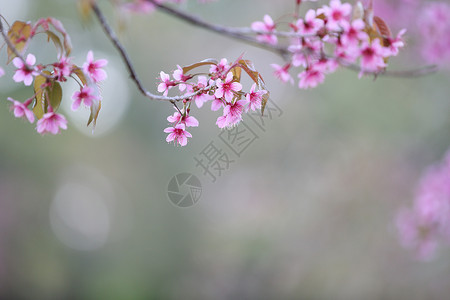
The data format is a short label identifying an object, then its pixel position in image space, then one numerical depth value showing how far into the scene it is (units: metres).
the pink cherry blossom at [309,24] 2.16
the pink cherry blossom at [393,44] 2.14
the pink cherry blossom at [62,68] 2.07
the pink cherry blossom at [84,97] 2.05
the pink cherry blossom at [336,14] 2.14
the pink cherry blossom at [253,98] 2.09
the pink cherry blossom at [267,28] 2.24
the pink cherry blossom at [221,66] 2.10
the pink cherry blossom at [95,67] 2.13
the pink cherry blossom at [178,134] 2.11
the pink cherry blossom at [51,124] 2.08
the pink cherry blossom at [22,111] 2.10
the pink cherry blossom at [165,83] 2.12
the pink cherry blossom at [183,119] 2.10
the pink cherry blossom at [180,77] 2.11
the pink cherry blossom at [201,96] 2.09
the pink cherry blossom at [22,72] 2.09
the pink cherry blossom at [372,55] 2.15
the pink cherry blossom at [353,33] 2.12
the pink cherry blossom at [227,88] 2.07
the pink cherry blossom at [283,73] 2.25
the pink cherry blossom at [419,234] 3.47
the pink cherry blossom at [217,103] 2.10
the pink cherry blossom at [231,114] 2.09
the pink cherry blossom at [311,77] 2.22
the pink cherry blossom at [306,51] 2.20
